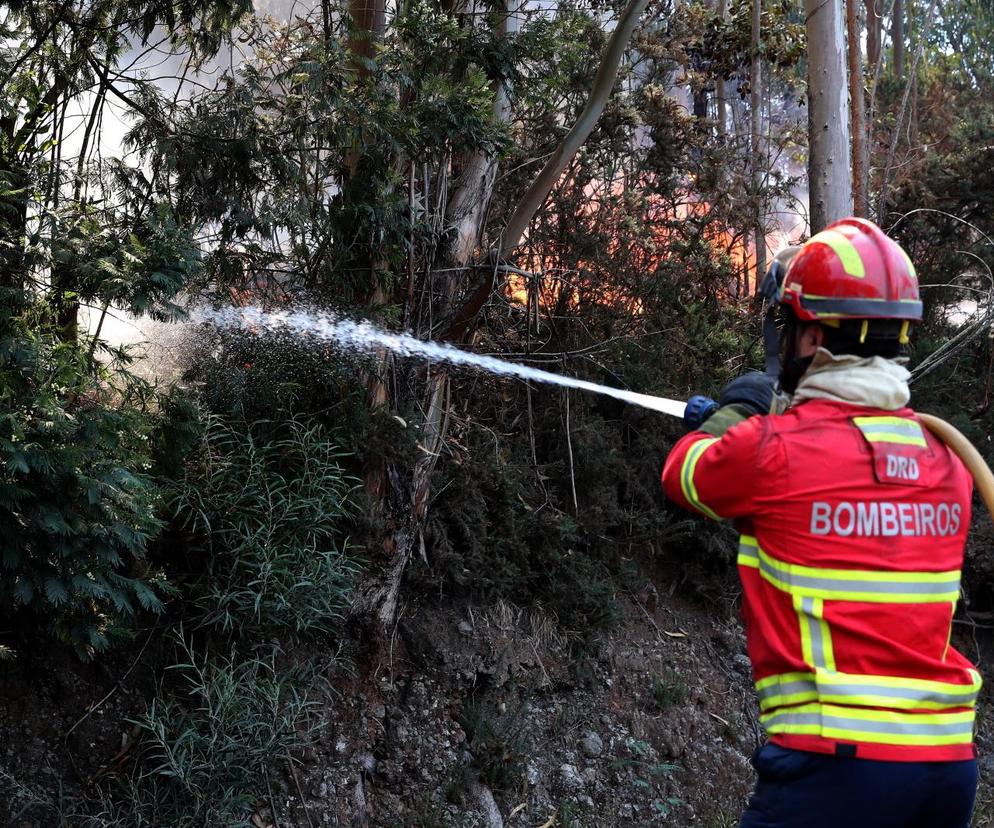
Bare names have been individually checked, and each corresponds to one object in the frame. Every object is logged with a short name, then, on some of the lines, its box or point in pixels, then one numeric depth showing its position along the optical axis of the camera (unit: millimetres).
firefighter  2525
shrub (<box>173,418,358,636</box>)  4410
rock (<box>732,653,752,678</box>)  7031
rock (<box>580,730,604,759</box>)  5695
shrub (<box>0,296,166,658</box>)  3527
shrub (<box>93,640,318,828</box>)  4047
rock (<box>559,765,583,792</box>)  5449
